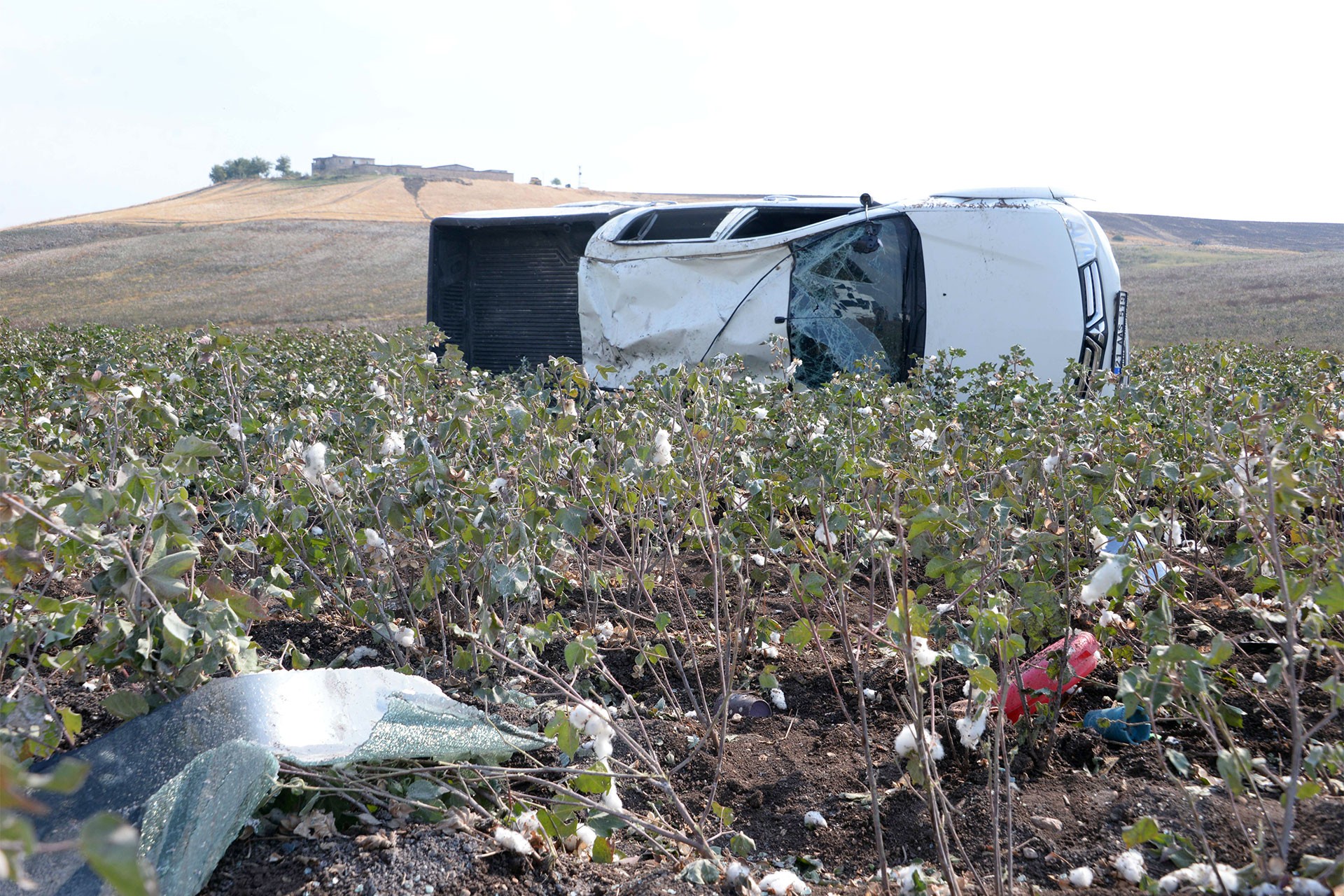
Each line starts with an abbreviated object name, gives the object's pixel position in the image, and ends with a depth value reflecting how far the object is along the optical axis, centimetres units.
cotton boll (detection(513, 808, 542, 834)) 206
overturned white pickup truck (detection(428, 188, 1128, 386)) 712
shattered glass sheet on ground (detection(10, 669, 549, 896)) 188
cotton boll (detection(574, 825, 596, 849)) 202
